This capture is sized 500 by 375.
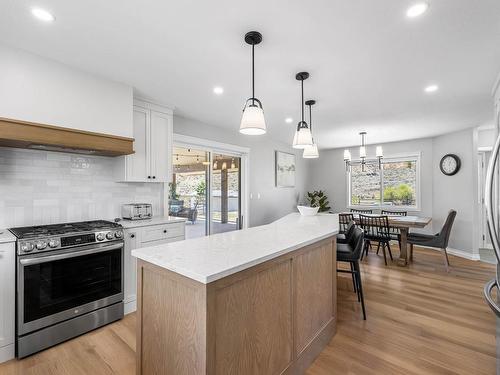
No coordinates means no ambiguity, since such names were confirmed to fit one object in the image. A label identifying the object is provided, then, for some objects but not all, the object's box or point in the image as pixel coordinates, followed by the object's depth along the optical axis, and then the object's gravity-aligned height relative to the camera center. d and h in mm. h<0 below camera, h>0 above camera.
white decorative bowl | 3441 -299
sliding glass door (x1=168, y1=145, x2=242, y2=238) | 3951 -22
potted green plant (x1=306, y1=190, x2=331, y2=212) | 6371 -289
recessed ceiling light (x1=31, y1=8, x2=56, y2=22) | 1636 +1158
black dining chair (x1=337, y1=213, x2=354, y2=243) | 4722 -576
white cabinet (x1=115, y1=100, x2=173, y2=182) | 2998 +517
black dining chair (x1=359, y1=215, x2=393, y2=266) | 4301 -707
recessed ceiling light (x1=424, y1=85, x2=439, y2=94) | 2789 +1133
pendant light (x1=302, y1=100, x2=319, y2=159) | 3061 +446
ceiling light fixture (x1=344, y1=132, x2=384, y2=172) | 4391 +671
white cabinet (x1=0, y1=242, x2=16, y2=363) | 1918 -846
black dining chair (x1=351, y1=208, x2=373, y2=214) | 5718 -528
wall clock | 4895 +490
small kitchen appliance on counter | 2996 -267
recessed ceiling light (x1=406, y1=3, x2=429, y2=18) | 1566 +1138
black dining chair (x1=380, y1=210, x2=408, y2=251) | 5297 -525
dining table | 4195 -621
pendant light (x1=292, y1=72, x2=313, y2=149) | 2443 +521
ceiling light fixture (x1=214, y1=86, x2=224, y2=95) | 2859 +1139
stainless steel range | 1979 -809
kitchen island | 1168 -631
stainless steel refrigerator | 1181 -69
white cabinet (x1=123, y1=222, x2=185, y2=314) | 2674 -604
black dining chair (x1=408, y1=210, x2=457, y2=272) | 4004 -814
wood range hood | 2016 +447
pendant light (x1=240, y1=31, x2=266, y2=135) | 1834 +538
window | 5758 +119
